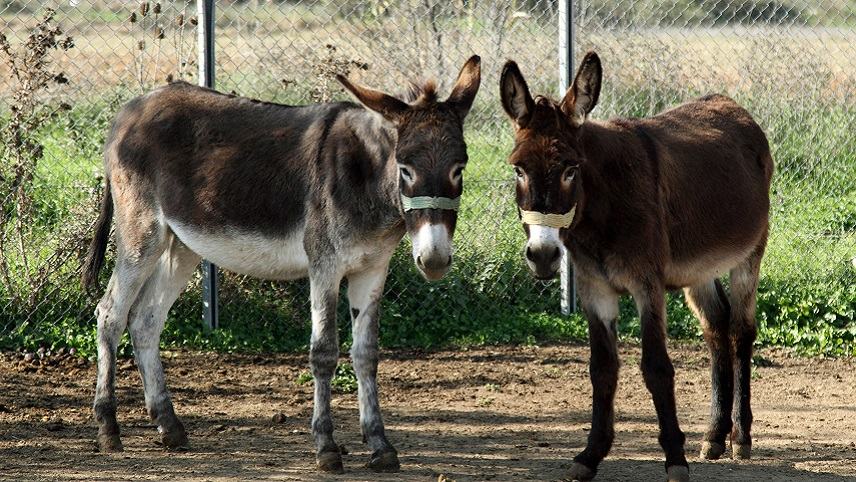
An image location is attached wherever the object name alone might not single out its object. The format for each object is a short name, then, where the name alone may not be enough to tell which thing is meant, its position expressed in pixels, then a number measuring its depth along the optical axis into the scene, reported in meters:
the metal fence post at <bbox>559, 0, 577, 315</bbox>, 15.41
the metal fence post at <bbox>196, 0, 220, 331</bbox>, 14.38
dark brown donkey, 8.90
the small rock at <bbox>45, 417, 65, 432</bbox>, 11.82
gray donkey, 9.59
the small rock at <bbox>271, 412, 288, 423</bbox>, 12.19
